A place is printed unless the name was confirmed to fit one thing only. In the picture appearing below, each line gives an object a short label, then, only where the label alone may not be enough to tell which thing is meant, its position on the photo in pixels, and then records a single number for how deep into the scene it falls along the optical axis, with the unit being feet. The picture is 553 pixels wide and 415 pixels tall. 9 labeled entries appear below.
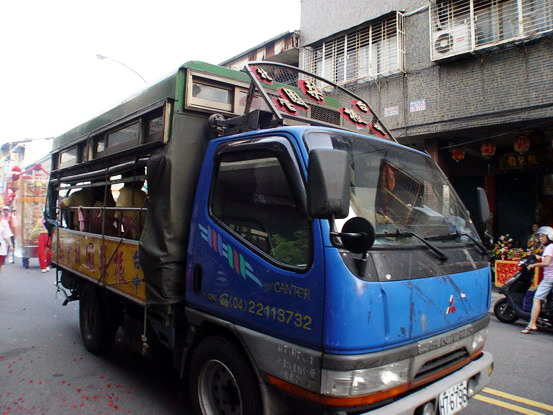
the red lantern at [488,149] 33.71
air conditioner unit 33.14
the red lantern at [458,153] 36.01
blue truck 7.08
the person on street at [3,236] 31.00
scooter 20.19
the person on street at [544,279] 19.74
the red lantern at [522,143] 31.42
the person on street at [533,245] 28.35
